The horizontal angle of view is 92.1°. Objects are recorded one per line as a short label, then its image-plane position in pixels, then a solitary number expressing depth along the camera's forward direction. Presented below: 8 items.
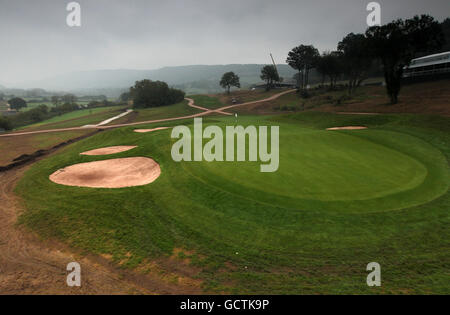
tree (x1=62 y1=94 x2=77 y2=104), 149.55
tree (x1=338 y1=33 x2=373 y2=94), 64.44
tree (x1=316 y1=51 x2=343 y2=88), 79.12
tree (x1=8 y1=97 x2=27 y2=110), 128.50
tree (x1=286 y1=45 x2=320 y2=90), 91.62
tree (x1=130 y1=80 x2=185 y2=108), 93.44
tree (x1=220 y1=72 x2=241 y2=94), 104.97
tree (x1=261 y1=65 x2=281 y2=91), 102.00
